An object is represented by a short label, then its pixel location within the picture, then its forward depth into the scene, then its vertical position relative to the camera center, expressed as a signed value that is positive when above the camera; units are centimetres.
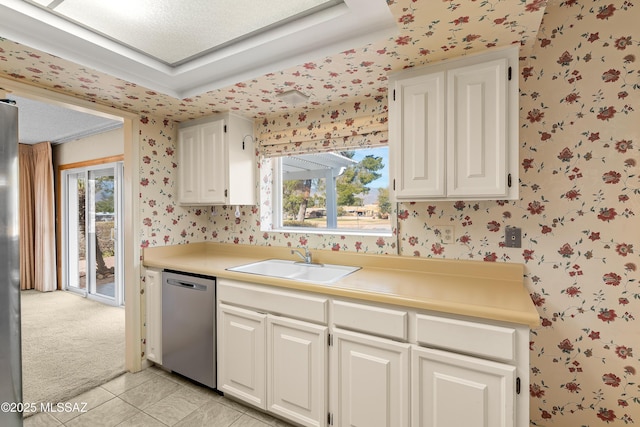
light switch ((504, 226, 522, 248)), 177 -18
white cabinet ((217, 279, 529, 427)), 131 -78
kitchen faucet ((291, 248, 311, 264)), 238 -36
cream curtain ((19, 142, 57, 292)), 473 -11
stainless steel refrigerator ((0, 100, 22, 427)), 115 -22
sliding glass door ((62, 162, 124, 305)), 407 -31
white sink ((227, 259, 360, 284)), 220 -46
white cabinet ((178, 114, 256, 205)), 257 +41
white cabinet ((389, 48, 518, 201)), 154 +41
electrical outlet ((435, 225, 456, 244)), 196 -17
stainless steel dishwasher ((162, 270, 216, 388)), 217 -86
